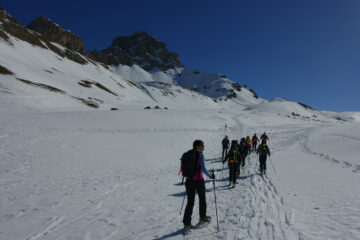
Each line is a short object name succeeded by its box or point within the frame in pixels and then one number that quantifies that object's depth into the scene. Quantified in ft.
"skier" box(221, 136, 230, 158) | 52.19
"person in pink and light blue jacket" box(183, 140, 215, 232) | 17.35
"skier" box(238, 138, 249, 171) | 40.21
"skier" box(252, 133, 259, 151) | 62.13
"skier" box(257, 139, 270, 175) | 36.96
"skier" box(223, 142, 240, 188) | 30.57
